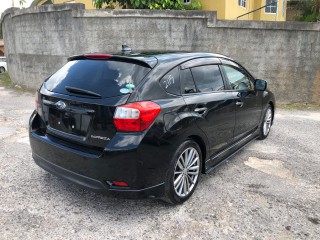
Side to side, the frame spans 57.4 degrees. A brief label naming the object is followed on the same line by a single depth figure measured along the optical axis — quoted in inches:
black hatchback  100.3
